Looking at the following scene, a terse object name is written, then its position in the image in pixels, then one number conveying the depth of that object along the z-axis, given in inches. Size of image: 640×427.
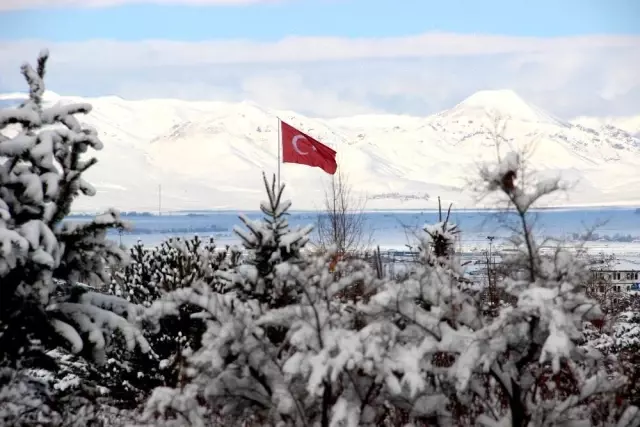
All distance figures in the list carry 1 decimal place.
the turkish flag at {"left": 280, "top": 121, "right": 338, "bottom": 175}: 1508.4
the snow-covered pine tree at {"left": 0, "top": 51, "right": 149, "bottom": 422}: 724.0
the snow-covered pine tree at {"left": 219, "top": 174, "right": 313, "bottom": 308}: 981.2
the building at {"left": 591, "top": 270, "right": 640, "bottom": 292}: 4323.3
